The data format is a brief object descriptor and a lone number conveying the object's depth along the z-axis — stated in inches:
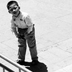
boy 294.0
